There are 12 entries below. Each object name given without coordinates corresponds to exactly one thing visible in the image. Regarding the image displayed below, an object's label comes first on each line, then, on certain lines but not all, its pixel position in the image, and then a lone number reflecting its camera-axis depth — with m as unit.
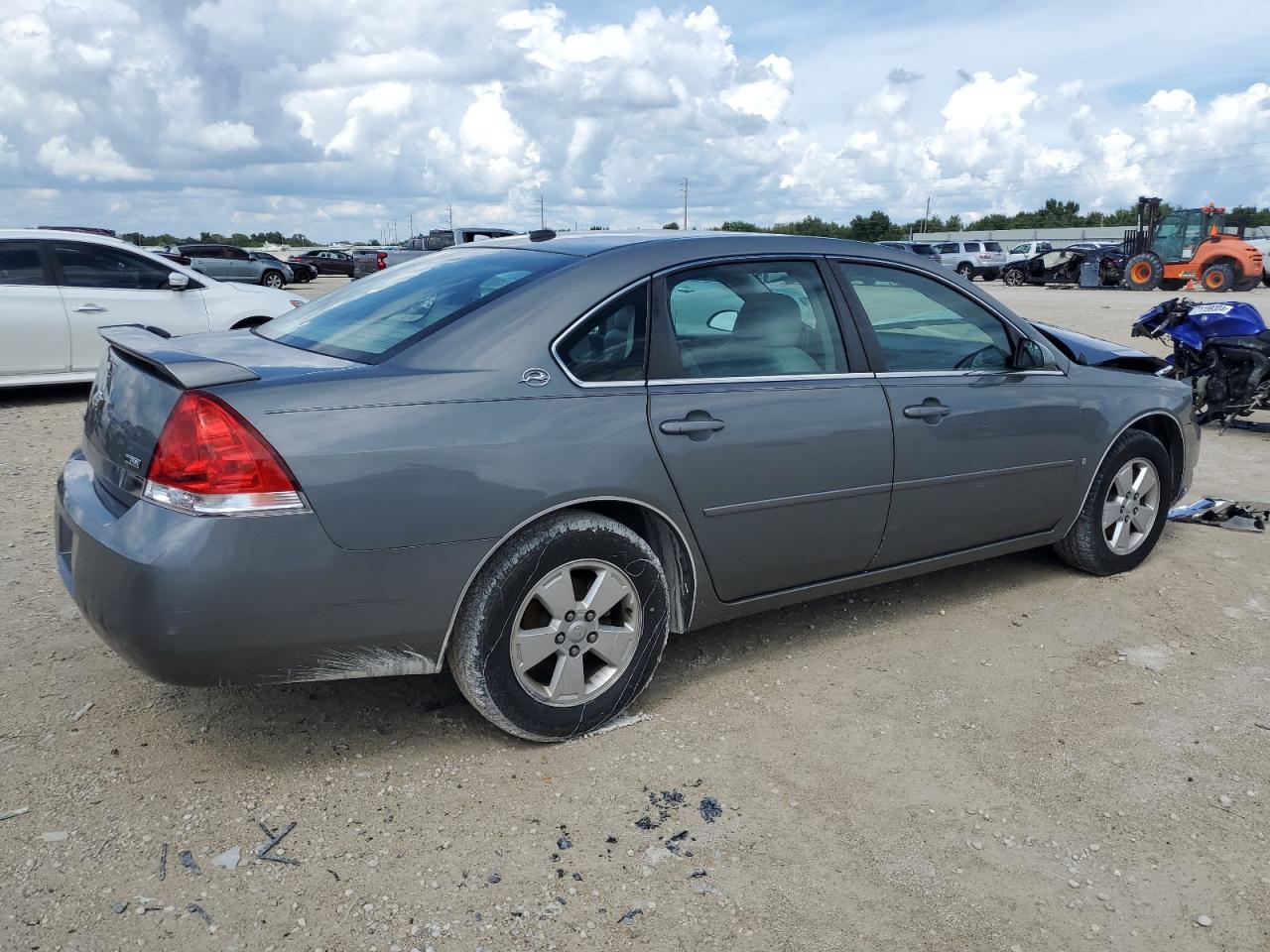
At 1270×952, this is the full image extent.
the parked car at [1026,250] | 39.97
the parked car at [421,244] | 26.69
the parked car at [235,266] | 29.42
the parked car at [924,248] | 35.49
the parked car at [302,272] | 37.58
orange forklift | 27.66
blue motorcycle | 8.27
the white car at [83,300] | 9.38
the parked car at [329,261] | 45.56
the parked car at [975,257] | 41.22
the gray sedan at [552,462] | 2.79
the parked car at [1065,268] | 32.88
